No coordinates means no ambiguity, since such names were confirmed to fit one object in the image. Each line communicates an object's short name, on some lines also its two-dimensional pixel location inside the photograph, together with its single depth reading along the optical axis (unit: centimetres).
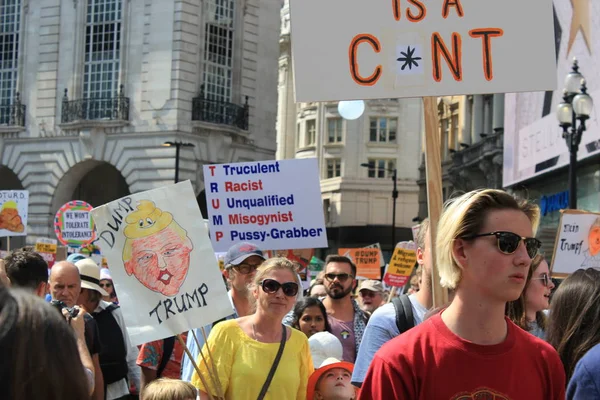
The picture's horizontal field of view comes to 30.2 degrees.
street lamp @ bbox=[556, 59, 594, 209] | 1623
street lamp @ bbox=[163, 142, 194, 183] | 3881
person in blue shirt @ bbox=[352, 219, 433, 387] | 463
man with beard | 787
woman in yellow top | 537
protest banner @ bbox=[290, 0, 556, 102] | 499
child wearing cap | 552
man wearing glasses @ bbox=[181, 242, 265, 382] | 675
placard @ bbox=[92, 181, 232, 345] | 570
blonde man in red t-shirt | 321
